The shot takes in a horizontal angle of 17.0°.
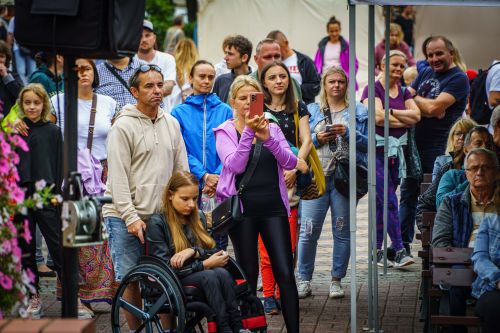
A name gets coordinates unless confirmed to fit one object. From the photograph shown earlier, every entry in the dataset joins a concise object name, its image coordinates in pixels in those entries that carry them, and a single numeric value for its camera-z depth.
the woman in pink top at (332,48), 28.43
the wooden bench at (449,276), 10.46
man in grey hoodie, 11.25
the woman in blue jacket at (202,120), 14.16
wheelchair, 10.11
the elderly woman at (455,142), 13.69
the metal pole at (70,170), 8.67
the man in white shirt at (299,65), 19.88
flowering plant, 8.19
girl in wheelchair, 10.37
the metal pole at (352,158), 11.40
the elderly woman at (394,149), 16.29
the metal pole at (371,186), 12.57
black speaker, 8.67
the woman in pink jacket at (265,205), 11.60
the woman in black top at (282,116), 13.15
